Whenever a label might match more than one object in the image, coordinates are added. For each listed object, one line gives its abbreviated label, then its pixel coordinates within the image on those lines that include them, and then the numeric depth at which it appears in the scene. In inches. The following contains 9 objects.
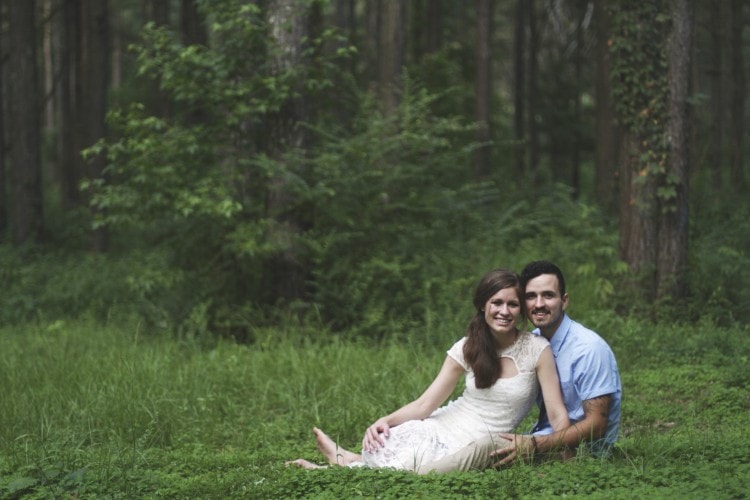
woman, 207.9
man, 201.9
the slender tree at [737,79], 837.1
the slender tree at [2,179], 786.8
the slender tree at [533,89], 989.2
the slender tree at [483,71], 740.6
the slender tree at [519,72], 949.2
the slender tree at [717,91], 789.7
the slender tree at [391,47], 588.7
